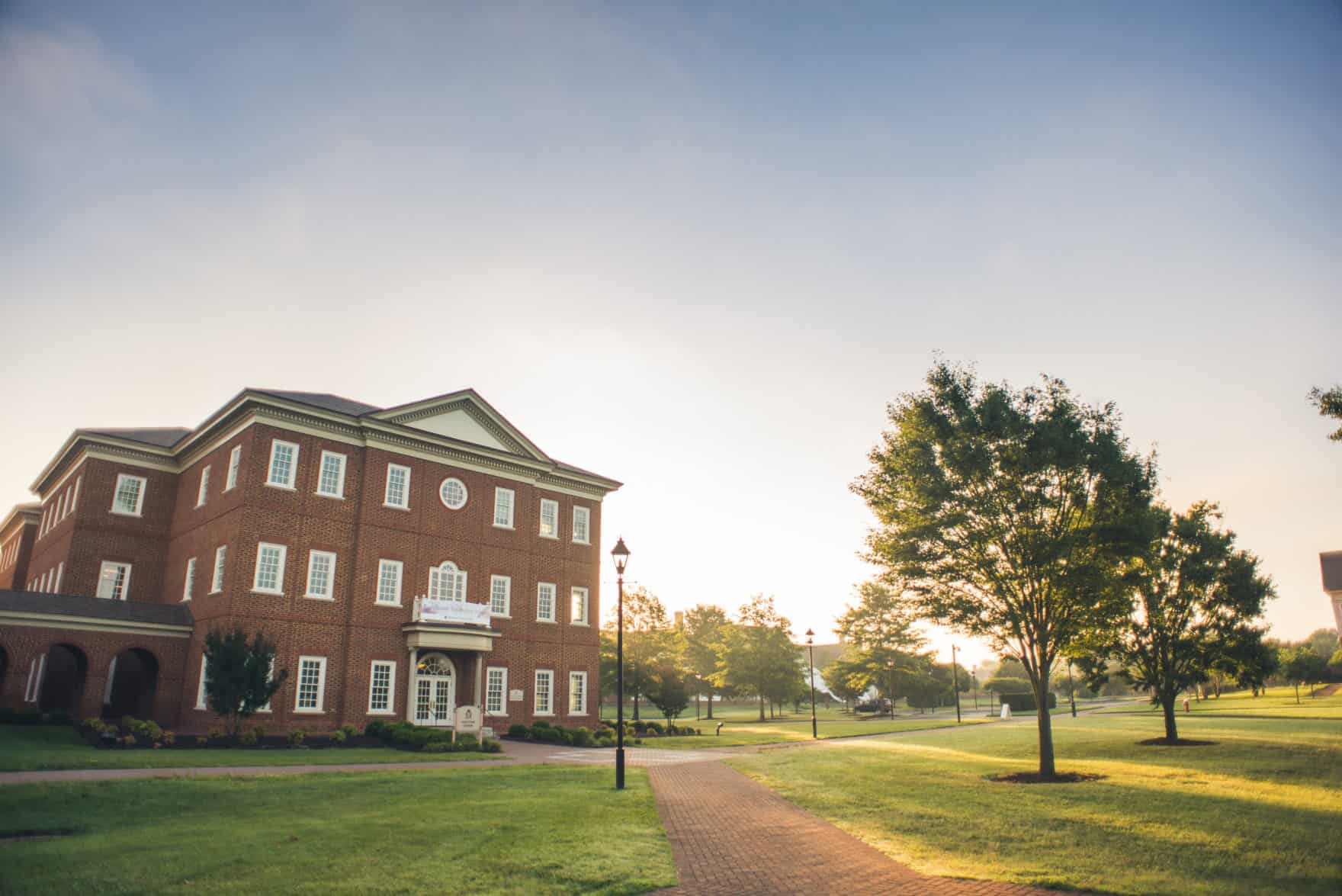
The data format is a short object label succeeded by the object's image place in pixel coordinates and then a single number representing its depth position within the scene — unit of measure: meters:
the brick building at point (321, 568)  28.30
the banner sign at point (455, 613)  31.16
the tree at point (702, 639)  82.69
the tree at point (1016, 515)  19.00
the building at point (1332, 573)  92.44
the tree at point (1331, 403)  13.97
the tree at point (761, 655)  58.69
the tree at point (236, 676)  24.52
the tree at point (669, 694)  43.09
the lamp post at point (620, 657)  16.70
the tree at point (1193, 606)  24.67
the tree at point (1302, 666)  60.88
